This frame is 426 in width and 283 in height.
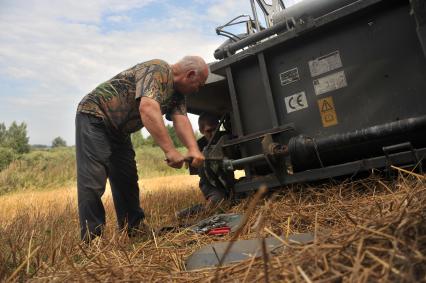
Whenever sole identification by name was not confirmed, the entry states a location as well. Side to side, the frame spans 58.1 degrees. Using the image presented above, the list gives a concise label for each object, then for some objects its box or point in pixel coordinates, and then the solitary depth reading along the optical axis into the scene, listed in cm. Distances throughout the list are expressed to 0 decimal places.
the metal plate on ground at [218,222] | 279
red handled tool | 263
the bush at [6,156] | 1764
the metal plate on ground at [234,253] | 166
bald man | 308
